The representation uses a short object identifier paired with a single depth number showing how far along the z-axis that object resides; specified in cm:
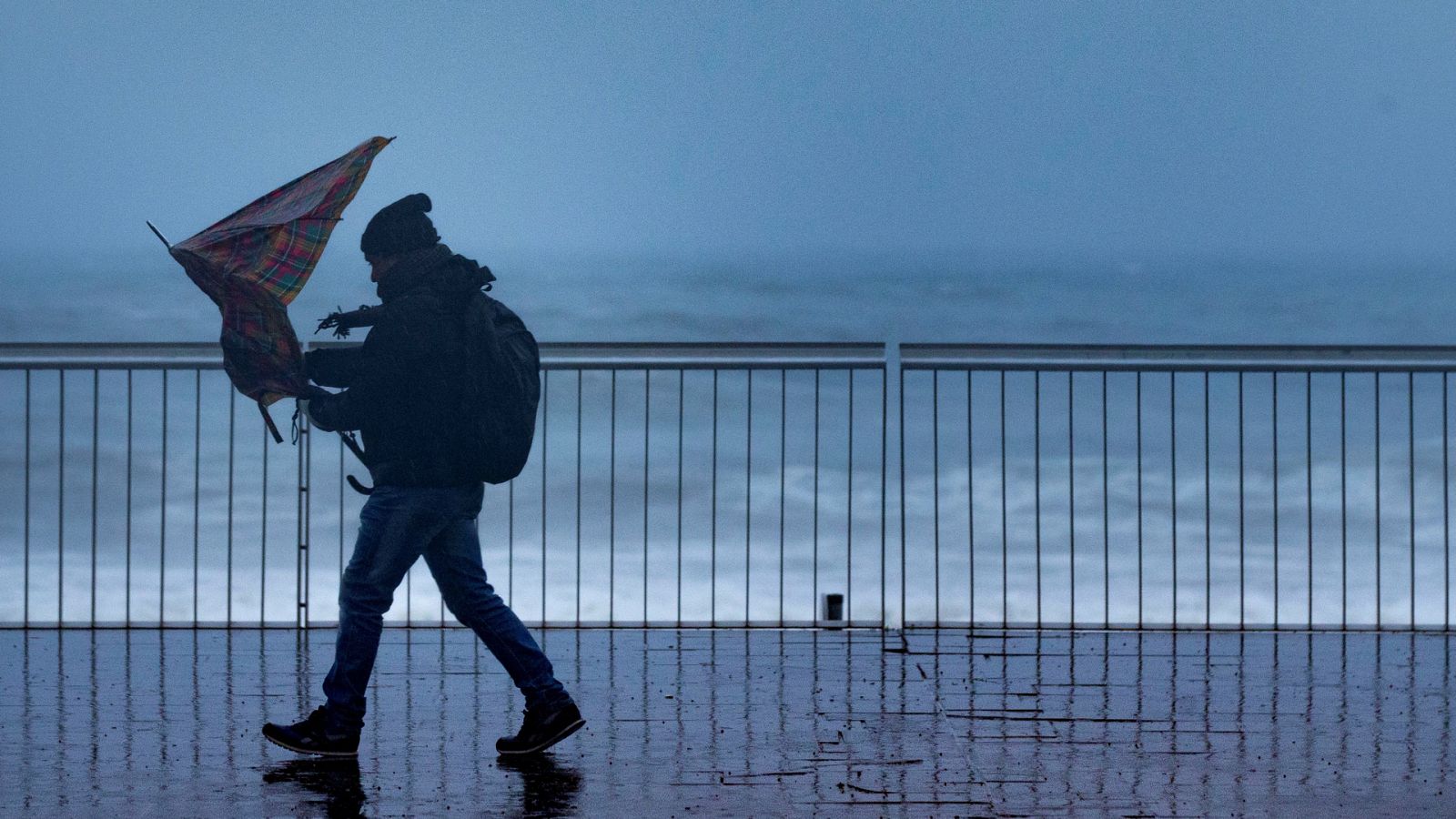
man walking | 1132
